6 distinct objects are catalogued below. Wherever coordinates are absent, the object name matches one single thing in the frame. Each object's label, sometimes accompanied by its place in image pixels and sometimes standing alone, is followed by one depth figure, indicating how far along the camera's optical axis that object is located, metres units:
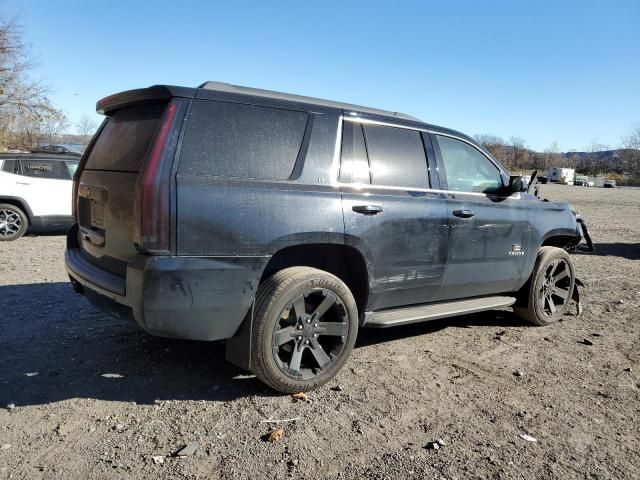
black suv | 3.02
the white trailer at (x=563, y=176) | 94.56
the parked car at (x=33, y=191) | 9.89
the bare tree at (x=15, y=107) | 27.64
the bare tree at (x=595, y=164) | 125.56
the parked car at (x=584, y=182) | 87.03
